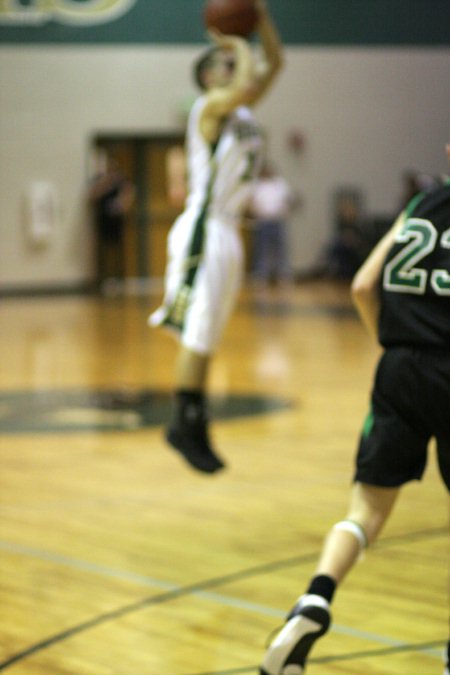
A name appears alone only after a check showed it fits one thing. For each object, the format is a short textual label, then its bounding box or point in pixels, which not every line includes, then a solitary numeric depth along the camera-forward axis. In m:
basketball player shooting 7.34
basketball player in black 3.97
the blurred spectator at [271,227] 27.82
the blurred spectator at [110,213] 27.01
